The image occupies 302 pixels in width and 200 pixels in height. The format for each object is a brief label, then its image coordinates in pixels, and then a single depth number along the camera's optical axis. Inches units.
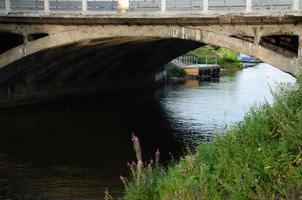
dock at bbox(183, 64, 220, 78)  2297.0
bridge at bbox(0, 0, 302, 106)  860.6
